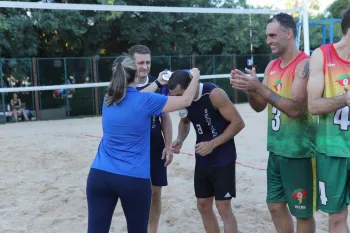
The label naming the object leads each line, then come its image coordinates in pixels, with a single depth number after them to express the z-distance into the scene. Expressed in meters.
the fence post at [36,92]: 14.22
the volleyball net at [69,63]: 14.43
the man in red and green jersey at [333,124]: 2.26
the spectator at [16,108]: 13.85
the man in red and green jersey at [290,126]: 2.63
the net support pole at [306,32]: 7.85
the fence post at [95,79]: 15.34
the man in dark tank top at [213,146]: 2.96
